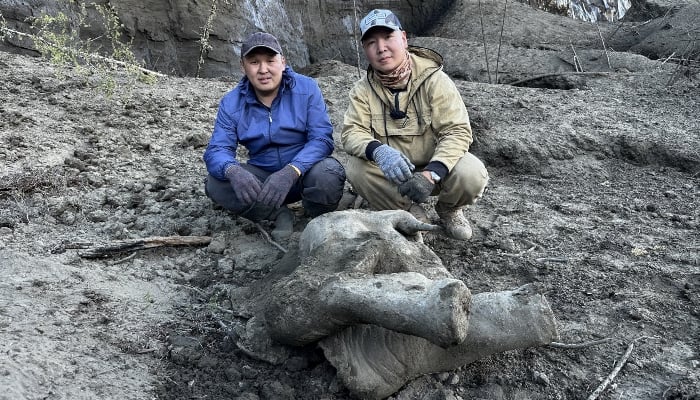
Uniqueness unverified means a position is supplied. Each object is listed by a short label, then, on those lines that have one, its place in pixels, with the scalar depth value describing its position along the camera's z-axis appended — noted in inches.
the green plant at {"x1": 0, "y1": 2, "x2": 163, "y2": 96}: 203.6
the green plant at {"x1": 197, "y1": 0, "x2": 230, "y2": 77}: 242.2
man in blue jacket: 127.3
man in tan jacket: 121.5
